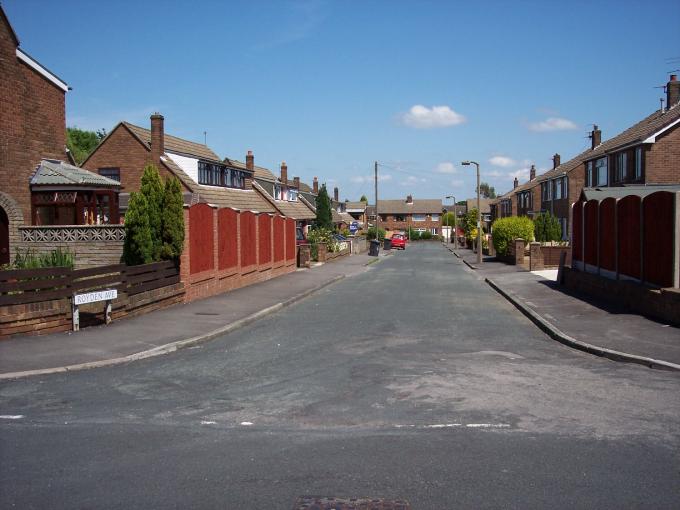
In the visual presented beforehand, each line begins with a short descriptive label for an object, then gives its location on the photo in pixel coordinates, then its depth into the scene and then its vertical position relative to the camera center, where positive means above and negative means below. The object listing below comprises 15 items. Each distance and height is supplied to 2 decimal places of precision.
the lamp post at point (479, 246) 43.38 -0.76
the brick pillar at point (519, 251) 37.00 -0.93
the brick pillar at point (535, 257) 33.84 -1.14
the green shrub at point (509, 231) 40.19 +0.16
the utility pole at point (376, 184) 68.25 +4.92
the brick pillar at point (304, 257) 38.75 -1.24
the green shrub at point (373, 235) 81.84 -0.06
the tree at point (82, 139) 78.25 +11.33
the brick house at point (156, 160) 40.16 +4.58
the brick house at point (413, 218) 140.50 +3.31
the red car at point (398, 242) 82.44 -0.92
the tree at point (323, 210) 83.38 +2.99
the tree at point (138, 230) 17.48 +0.14
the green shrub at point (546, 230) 44.19 +0.23
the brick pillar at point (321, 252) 44.12 -1.10
